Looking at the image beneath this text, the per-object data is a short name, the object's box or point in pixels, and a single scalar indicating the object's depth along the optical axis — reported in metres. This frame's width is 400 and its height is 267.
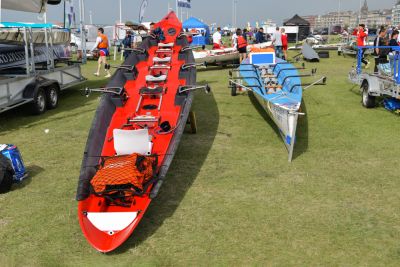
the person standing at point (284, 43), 20.51
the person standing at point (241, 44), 17.95
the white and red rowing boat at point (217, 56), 19.08
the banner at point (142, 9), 27.87
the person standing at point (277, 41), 20.35
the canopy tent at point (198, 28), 35.38
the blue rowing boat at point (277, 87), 7.27
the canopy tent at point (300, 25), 42.78
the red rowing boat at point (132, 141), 4.75
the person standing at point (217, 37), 23.69
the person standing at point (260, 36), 24.30
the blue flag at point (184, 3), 34.72
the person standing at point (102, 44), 16.08
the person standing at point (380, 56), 12.65
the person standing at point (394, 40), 13.86
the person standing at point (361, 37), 19.55
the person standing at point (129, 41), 19.79
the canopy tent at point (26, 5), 12.22
